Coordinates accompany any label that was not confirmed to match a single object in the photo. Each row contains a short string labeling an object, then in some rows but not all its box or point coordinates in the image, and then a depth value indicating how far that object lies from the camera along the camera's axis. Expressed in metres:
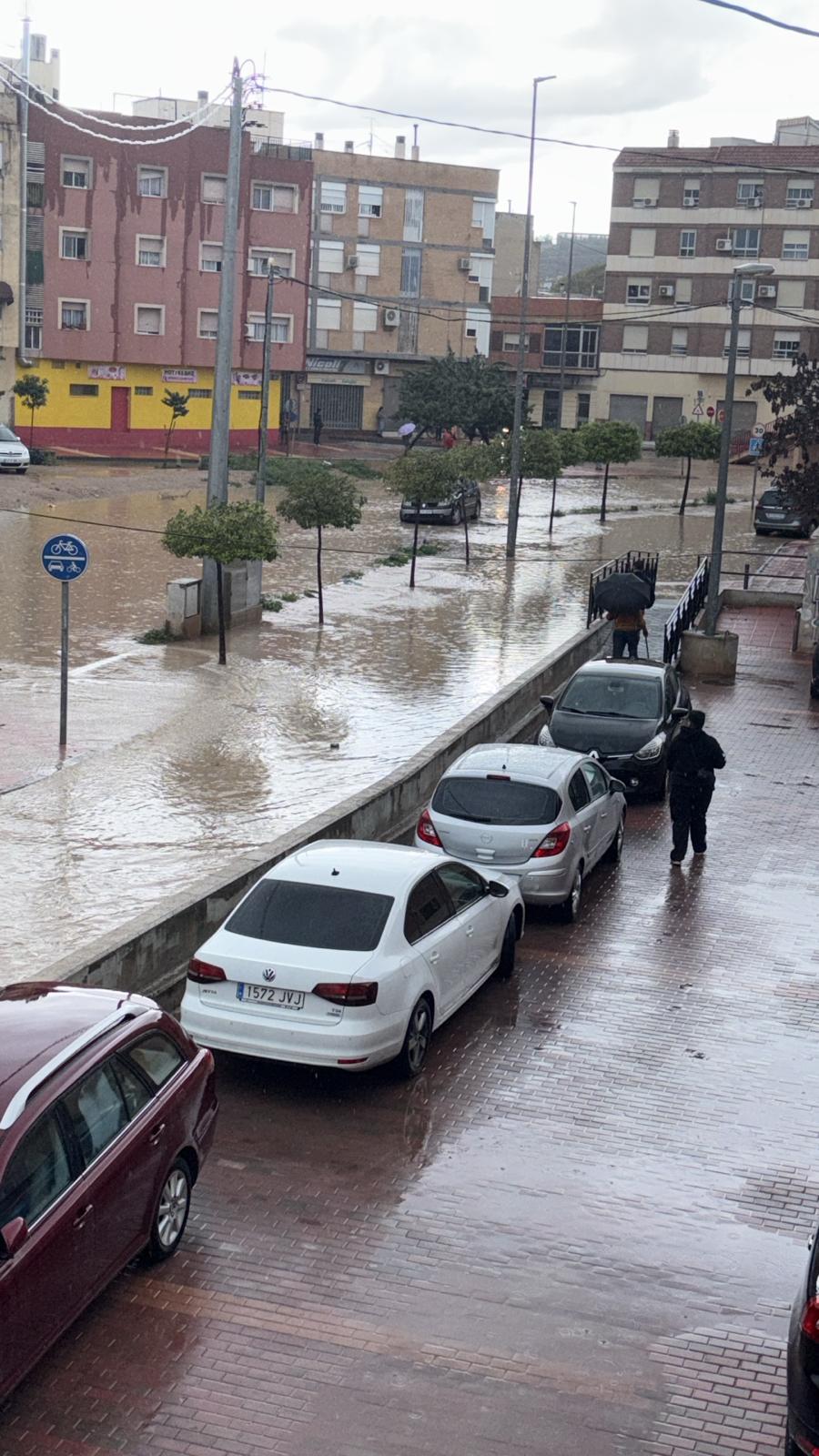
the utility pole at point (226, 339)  25.64
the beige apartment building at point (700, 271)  77.25
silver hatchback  13.14
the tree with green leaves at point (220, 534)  25.81
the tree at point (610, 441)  52.59
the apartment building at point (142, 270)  58.50
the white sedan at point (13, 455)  49.81
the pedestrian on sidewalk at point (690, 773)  15.21
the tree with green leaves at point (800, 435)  29.09
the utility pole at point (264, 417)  40.78
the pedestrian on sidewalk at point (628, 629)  24.66
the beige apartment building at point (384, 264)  77.38
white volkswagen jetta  9.19
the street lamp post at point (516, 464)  40.16
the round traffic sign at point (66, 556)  17.52
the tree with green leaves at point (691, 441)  55.53
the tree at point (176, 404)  59.56
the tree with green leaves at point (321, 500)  31.25
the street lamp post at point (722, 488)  25.33
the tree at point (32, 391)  56.75
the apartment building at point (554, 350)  81.81
